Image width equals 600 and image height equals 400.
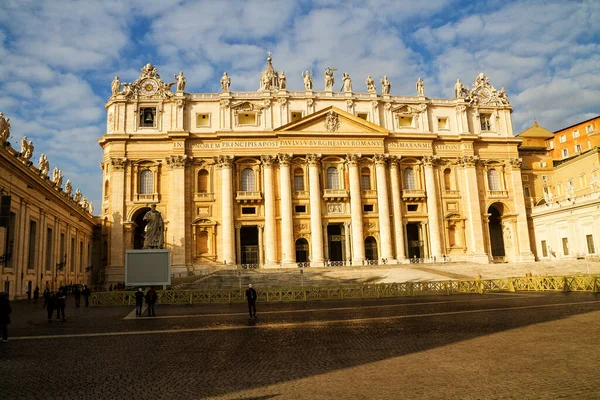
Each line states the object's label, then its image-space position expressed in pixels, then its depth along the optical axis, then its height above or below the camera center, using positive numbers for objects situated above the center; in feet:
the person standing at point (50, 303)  66.03 -2.83
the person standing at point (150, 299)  72.84 -3.24
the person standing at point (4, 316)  47.26 -3.07
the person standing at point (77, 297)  92.43 -3.10
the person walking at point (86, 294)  94.03 -2.66
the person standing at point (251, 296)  62.39 -3.12
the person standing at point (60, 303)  66.74 -2.89
